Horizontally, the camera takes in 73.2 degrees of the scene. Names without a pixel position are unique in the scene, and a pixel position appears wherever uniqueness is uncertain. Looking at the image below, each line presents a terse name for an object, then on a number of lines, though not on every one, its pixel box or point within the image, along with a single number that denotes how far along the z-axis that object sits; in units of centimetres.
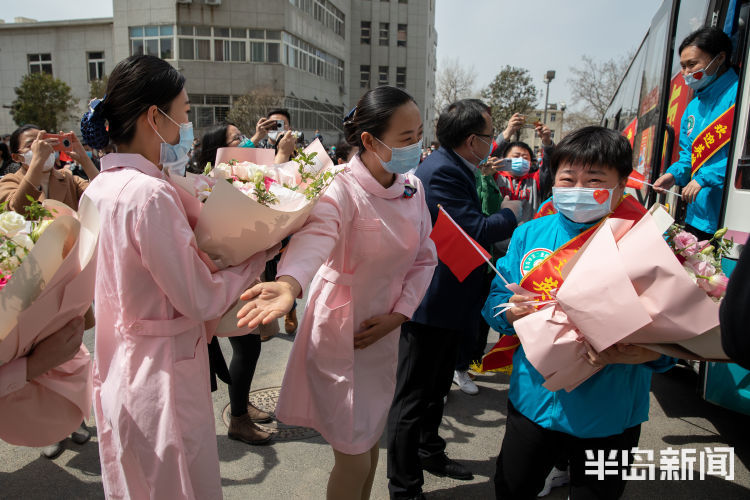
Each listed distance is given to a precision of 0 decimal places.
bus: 312
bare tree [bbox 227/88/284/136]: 2838
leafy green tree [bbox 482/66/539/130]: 2973
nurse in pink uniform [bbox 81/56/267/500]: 159
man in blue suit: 273
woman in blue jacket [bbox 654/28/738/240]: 356
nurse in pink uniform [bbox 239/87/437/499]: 217
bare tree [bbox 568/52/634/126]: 2962
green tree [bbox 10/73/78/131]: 2772
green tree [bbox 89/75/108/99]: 2638
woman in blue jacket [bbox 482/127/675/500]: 193
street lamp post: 1948
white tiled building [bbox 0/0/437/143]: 3203
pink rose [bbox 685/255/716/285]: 176
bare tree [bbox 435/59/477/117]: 4372
